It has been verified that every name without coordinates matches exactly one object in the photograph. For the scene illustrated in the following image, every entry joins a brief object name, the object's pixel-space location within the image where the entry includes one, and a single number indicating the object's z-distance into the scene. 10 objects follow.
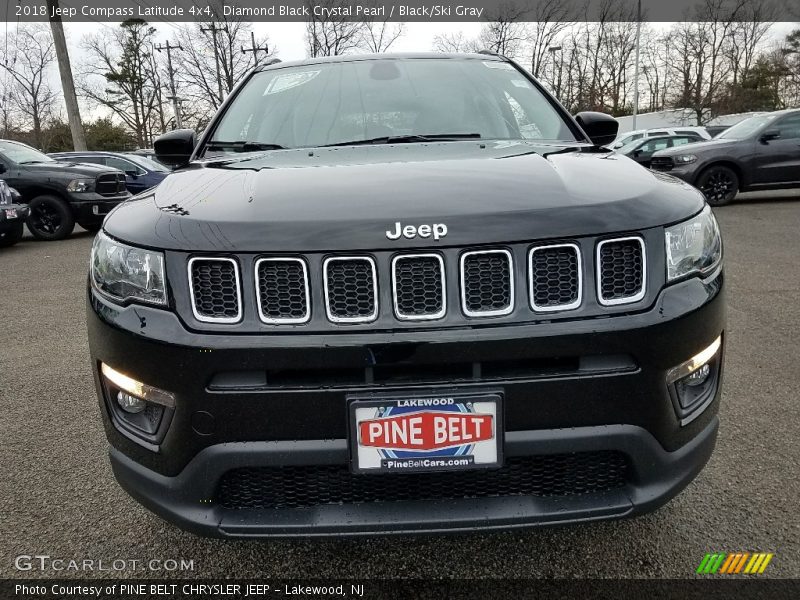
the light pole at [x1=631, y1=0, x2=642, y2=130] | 32.75
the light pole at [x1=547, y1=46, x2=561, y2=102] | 38.63
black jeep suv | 1.38
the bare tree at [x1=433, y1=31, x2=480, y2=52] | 35.35
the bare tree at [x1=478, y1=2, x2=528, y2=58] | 37.31
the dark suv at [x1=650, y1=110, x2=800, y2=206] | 9.61
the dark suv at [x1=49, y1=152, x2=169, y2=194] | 12.30
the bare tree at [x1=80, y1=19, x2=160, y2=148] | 44.50
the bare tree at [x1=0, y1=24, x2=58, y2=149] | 35.75
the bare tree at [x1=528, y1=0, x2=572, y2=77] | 38.50
